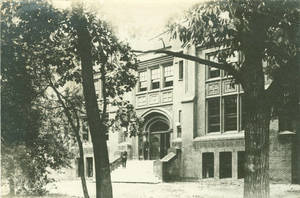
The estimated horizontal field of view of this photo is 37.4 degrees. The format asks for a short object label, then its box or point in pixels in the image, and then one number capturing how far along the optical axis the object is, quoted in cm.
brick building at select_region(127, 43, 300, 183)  2216
